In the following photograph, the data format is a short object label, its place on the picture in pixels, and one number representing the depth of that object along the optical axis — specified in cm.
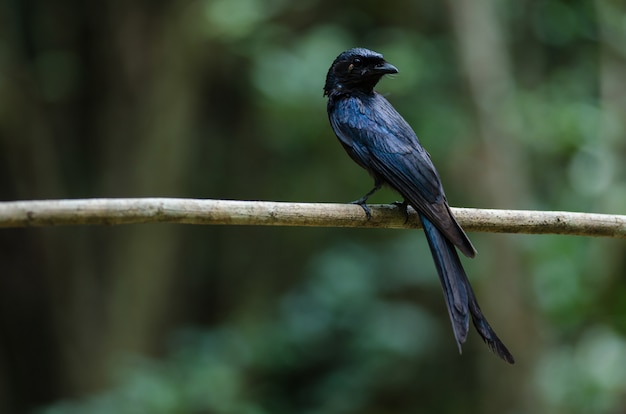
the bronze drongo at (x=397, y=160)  625
